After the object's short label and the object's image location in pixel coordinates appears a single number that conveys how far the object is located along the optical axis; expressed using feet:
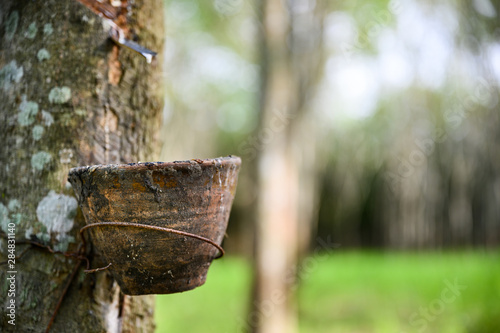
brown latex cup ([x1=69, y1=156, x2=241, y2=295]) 2.72
